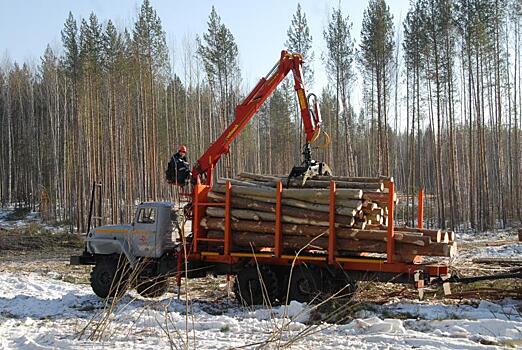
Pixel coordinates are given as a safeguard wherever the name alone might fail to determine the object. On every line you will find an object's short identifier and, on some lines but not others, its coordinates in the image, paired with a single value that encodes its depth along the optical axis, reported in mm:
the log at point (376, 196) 10620
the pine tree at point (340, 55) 34281
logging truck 10266
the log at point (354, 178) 11320
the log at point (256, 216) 10710
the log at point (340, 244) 9883
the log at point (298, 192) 10312
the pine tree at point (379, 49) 32469
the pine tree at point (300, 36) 35281
